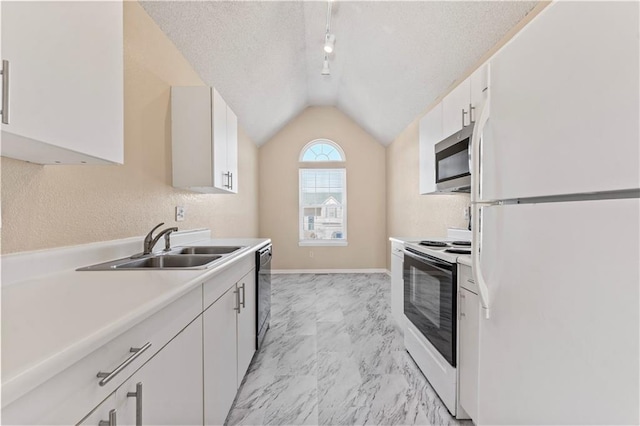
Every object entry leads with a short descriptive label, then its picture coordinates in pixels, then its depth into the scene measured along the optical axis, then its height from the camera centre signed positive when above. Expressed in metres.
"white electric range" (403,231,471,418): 1.74 -0.63
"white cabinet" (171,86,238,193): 2.38 +0.62
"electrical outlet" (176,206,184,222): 2.56 +0.02
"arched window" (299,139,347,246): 6.04 +0.40
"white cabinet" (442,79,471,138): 2.07 +0.77
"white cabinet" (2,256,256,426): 0.59 -0.45
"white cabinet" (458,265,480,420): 1.56 -0.67
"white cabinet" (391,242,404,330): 2.76 -0.65
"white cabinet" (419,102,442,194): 2.60 +0.64
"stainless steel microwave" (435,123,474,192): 2.00 +0.38
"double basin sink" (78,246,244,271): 1.48 -0.26
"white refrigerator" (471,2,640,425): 0.63 -0.01
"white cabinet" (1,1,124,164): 0.77 +0.40
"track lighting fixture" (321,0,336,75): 3.38 +2.02
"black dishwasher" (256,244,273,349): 2.44 -0.64
